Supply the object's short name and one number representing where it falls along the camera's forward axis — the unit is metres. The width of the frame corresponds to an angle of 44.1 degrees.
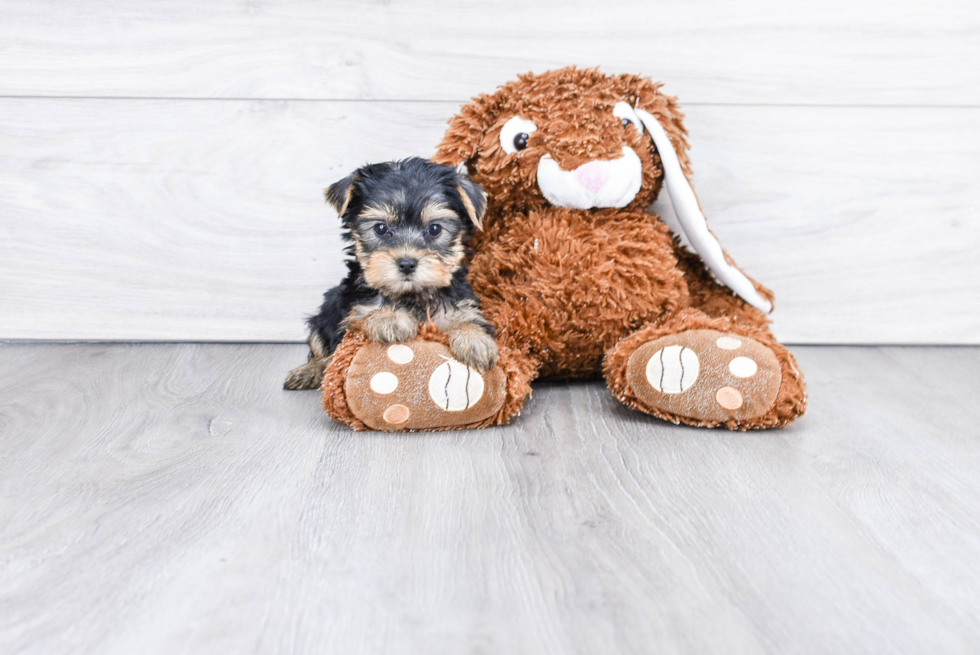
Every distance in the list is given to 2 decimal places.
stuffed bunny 0.87
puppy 0.87
